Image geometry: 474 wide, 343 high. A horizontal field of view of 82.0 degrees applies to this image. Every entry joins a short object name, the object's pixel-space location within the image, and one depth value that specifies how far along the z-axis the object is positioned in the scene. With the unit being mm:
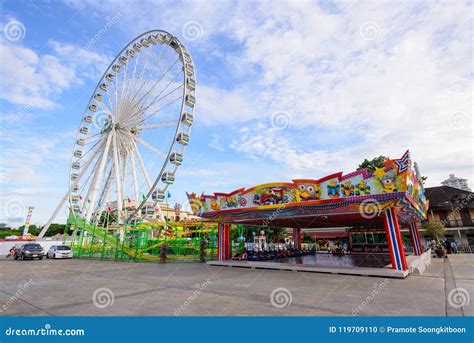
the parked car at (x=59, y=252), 25328
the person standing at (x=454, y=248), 25984
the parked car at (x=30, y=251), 25094
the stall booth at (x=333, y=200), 10688
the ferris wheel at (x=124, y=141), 22781
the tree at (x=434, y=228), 24781
